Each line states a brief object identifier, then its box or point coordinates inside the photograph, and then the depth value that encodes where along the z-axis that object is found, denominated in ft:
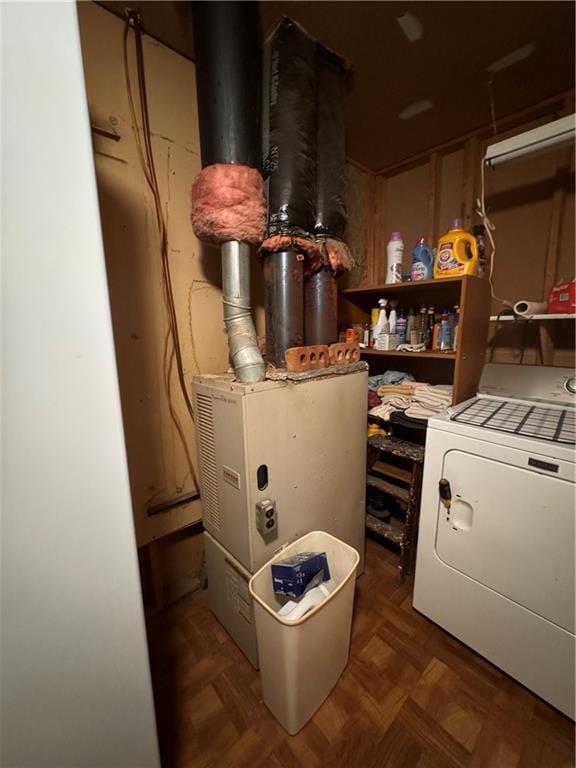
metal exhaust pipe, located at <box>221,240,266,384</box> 3.37
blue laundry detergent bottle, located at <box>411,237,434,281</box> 5.04
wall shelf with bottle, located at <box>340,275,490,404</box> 4.36
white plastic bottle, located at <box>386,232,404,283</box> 5.47
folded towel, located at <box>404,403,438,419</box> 4.91
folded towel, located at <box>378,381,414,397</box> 5.54
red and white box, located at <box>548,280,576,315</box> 4.09
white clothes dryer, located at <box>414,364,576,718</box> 3.04
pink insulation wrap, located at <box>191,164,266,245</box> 3.18
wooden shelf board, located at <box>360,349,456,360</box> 4.67
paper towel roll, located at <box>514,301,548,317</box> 4.30
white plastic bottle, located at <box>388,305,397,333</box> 5.85
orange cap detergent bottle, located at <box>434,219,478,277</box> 4.44
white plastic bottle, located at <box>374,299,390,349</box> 5.84
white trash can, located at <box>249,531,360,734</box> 2.89
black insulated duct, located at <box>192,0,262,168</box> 2.93
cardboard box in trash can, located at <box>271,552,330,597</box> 3.21
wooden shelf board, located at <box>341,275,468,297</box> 4.42
